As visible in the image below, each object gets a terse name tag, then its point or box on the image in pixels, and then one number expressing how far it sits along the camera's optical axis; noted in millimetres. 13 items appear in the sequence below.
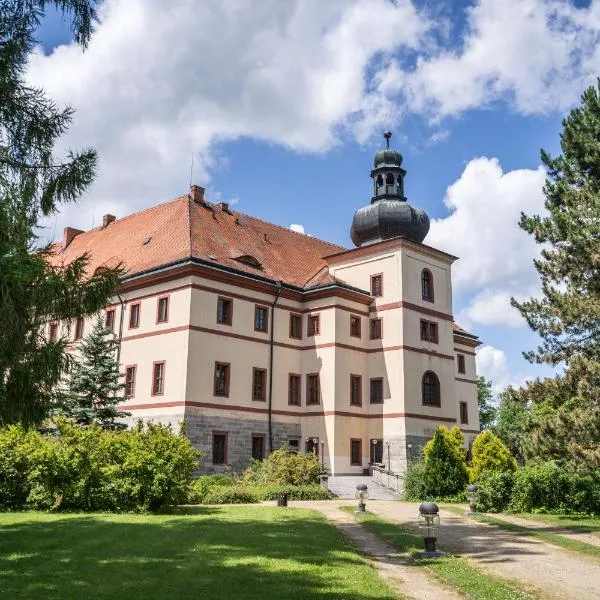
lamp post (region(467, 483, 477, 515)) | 19344
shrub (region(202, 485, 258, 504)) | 22484
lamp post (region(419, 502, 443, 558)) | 11773
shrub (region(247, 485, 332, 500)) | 24402
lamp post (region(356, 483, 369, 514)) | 19531
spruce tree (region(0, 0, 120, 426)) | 10289
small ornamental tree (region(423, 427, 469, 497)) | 24750
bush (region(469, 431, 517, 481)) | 26031
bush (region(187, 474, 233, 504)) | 21516
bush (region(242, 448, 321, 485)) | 27516
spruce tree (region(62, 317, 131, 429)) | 26406
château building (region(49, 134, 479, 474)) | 30797
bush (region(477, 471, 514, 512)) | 20438
